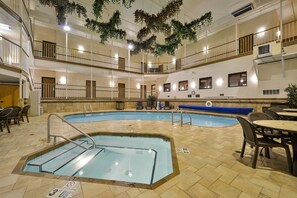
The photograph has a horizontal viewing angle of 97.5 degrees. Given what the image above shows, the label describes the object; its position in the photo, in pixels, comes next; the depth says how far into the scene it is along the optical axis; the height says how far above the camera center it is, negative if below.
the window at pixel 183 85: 12.01 +1.22
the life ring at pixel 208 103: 9.44 -0.39
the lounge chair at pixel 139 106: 12.36 -0.76
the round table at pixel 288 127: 1.78 -0.41
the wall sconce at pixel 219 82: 9.30 +1.18
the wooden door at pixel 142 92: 16.59 +0.77
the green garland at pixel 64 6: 4.17 +3.08
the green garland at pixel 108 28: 5.11 +2.88
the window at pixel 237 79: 8.16 +1.23
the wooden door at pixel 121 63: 14.42 +3.93
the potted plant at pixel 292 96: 5.29 +0.09
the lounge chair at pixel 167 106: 12.32 -0.77
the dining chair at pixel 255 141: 2.02 -0.72
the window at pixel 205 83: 10.13 +1.24
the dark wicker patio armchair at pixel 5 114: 3.93 -0.50
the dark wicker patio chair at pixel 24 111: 5.23 -0.53
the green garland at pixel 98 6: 3.91 +2.82
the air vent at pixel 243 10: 7.04 +5.09
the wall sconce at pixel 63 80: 11.27 +1.56
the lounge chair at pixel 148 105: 12.77 -0.68
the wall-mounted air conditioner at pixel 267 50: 5.95 +2.33
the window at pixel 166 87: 14.05 +1.22
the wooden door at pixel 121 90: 14.98 +0.87
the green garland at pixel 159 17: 4.61 +3.05
